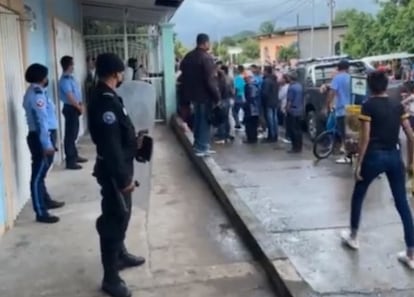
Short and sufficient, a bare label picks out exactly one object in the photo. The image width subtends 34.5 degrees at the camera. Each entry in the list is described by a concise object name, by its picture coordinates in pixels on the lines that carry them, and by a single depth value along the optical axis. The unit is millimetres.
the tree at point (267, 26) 89644
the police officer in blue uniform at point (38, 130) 6691
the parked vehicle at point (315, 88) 15433
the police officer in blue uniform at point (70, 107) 9773
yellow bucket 9804
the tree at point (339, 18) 65862
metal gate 18078
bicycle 12133
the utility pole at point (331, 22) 45406
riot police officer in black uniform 4707
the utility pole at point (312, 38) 53828
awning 15469
